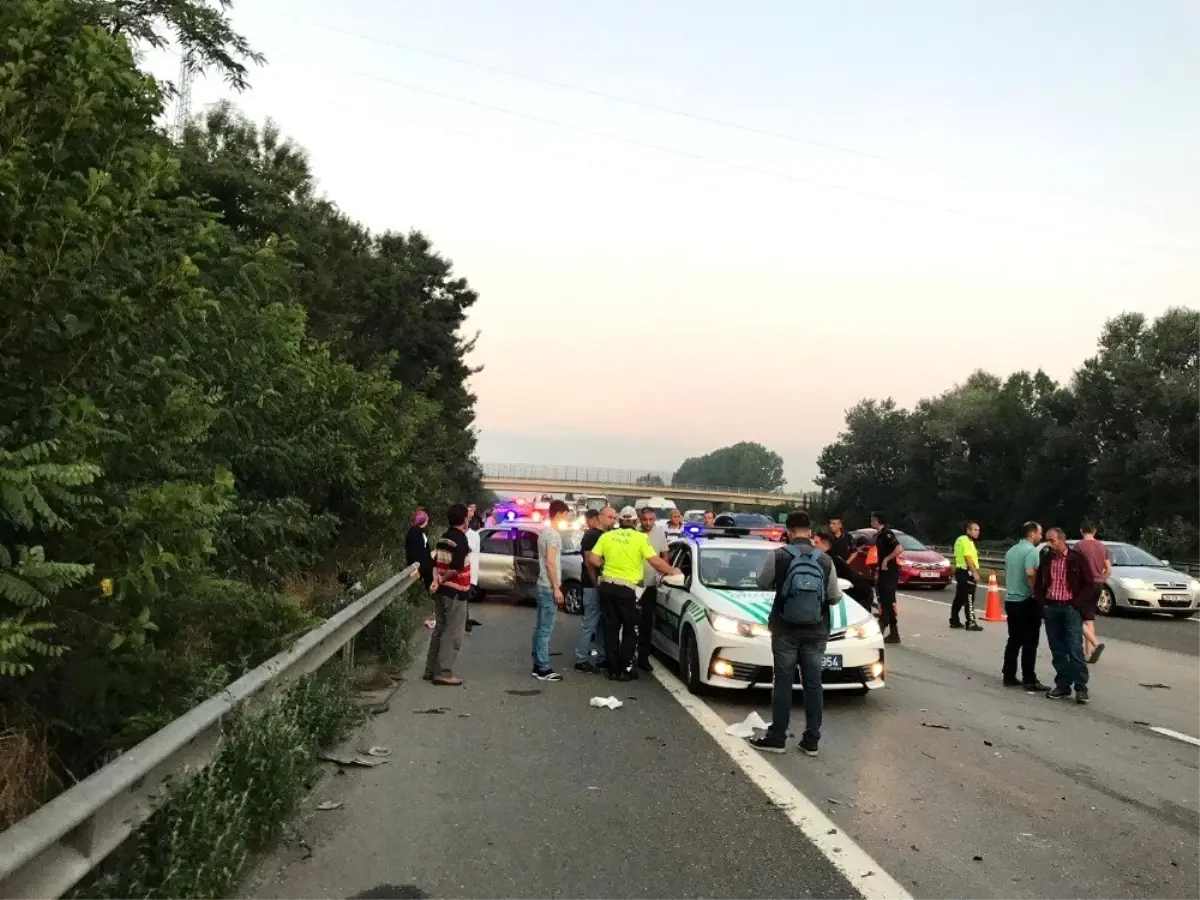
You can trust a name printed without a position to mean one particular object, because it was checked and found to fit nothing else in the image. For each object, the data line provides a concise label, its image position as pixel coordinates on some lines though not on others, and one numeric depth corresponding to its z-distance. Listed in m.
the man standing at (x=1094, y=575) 9.77
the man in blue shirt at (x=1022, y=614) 10.41
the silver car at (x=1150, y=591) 18.44
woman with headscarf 13.42
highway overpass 99.56
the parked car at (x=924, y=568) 24.91
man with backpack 7.19
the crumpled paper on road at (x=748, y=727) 7.59
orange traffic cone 17.34
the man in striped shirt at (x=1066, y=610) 9.70
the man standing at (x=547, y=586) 10.36
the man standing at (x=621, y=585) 10.26
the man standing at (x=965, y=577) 15.98
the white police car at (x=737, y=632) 8.84
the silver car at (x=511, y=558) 17.98
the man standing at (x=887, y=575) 14.07
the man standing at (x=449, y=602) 9.88
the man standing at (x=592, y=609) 10.73
